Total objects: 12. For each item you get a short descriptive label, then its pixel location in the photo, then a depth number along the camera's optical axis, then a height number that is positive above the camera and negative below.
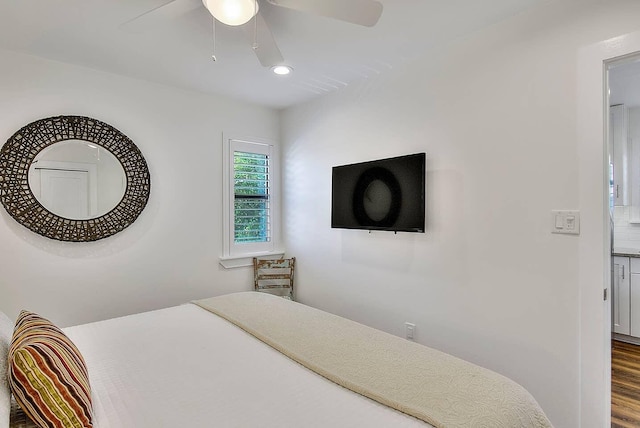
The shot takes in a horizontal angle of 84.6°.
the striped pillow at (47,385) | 1.00 -0.51
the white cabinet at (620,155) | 3.62 +0.61
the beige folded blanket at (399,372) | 1.17 -0.64
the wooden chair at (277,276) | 3.51 -0.63
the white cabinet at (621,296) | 3.29 -0.78
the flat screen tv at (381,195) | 2.39 +0.14
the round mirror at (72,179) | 2.37 +0.25
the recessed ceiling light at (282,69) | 2.62 +1.09
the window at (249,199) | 3.40 +0.15
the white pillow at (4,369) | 0.96 -0.52
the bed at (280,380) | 1.15 -0.66
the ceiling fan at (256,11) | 1.41 +0.86
